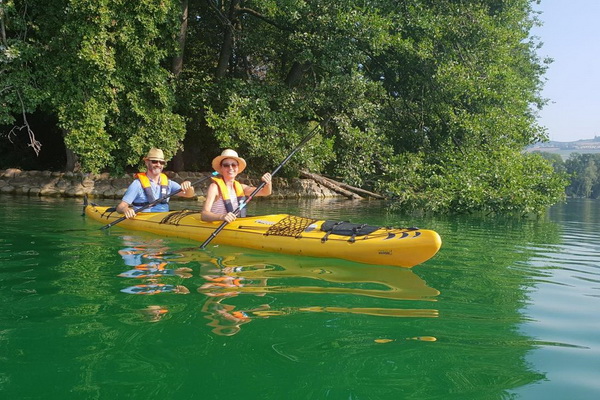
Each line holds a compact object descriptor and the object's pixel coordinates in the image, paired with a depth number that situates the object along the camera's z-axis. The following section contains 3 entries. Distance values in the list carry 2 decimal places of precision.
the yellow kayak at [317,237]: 5.06
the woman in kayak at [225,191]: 6.44
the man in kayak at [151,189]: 7.47
